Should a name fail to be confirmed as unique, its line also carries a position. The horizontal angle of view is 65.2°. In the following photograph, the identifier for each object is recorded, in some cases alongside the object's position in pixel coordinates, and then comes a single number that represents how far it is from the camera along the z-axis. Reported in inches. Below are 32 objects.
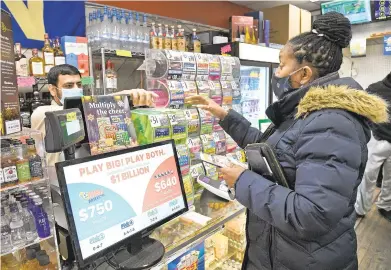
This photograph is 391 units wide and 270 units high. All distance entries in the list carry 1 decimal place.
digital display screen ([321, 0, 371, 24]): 224.7
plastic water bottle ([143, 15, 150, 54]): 136.7
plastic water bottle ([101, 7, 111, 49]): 126.1
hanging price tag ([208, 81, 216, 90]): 99.5
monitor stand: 49.0
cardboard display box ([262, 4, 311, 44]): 182.3
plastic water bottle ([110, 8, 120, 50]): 127.1
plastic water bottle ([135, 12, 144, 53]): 134.2
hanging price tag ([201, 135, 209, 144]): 90.4
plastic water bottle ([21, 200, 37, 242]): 48.3
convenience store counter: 60.5
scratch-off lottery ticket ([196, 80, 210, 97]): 95.6
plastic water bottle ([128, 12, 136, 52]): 132.3
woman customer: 42.5
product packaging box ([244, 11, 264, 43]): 167.8
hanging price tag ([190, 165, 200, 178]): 83.3
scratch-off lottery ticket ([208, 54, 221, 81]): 101.1
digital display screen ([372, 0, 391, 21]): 216.4
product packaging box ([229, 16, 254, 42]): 160.9
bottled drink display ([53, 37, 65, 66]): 112.7
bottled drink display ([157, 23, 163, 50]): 126.3
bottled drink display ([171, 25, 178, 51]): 131.1
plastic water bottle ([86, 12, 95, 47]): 134.3
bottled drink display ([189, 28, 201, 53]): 139.3
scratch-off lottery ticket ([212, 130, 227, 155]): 95.7
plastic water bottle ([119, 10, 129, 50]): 129.2
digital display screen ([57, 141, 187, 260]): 43.2
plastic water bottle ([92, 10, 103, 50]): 127.6
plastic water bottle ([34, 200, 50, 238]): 48.6
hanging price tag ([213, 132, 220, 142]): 95.4
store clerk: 99.5
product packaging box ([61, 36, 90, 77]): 115.3
